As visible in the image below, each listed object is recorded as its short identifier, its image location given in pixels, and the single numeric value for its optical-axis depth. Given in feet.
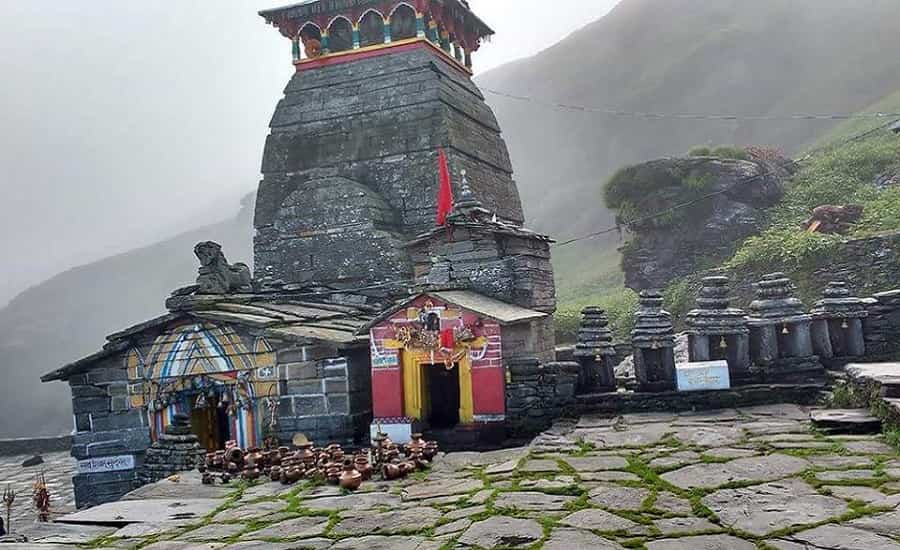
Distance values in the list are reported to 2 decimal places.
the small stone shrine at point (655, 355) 33.32
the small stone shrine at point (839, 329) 32.89
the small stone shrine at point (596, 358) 34.63
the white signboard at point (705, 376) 32.17
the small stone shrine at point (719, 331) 33.09
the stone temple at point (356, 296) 35.99
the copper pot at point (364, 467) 26.13
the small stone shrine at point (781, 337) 32.37
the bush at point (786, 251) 63.10
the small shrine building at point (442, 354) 34.81
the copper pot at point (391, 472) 25.93
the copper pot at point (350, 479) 24.77
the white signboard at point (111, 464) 43.68
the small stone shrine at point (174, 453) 35.17
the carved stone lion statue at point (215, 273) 45.57
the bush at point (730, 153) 90.53
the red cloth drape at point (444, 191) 51.22
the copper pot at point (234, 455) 29.76
